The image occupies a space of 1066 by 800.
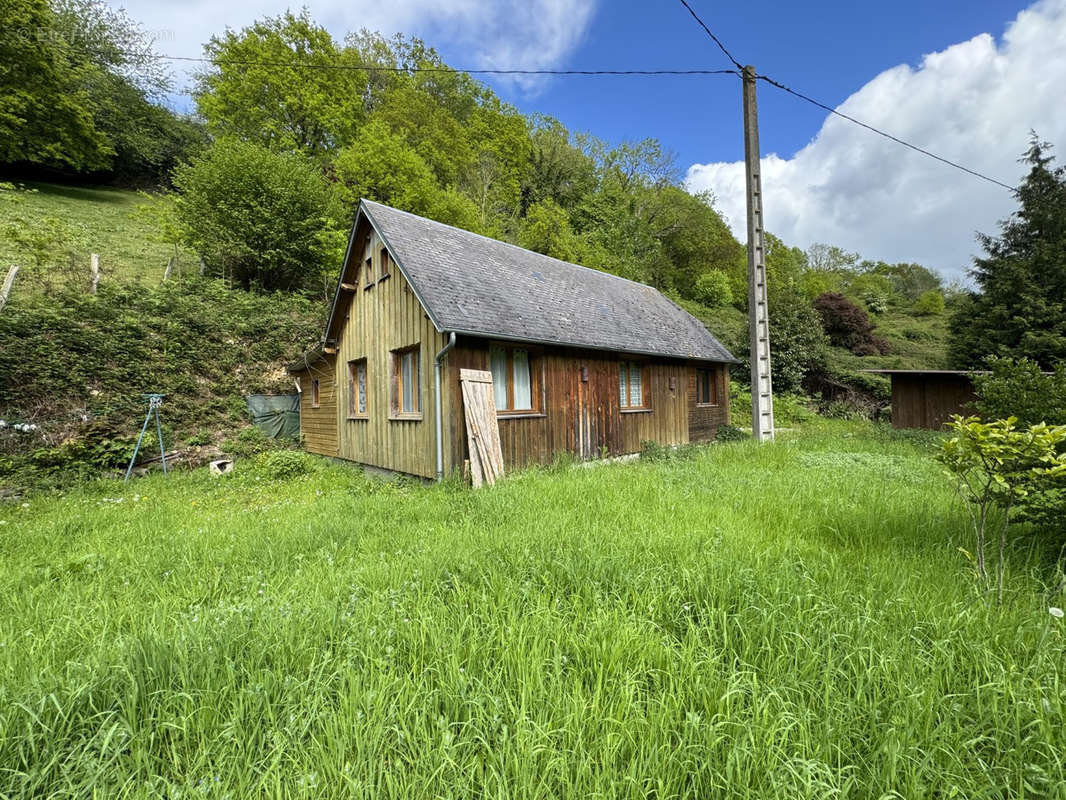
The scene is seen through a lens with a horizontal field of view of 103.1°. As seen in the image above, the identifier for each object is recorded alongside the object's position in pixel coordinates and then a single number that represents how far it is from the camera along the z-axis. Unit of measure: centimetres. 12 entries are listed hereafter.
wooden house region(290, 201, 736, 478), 793
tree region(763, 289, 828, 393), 1988
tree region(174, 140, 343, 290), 1642
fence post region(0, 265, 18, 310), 1092
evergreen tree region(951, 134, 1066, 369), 1711
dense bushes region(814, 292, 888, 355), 2664
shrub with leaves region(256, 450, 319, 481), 968
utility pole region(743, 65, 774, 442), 890
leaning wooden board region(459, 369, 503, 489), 759
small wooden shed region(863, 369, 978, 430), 1261
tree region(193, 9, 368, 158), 2225
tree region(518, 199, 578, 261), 2493
